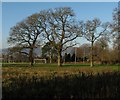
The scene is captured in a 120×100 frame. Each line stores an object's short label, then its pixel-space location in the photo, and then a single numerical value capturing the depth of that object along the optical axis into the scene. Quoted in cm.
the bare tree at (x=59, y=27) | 5925
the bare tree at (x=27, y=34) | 5981
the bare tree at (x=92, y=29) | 6369
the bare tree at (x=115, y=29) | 3873
